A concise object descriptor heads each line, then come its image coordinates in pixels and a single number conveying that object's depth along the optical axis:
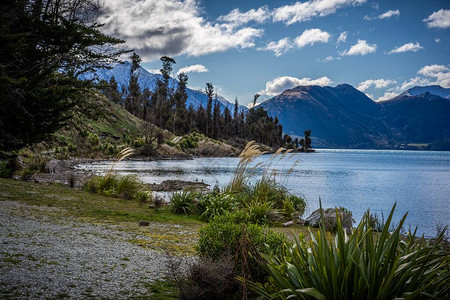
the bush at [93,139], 56.34
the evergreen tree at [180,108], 93.62
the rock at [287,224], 10.90
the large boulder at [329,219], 10.38
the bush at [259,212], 10.57
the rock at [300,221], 11.68
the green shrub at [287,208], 12.27
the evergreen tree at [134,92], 94.85
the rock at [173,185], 21.03
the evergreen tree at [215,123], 108.62
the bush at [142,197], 14.31
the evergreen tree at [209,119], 106.62
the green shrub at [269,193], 11.95
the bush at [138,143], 60.01
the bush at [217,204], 11.02
